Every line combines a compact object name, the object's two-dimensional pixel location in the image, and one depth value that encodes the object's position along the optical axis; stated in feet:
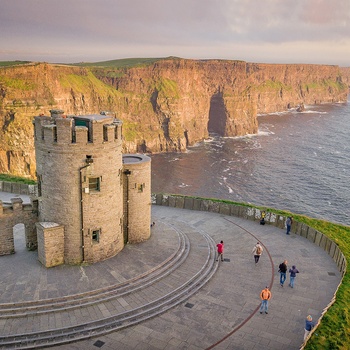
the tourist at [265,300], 69.97
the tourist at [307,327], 62.37
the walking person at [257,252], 89.47
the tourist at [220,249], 90.27
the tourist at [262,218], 119.03
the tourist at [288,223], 110.94
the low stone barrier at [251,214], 97.83
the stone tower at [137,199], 92.68
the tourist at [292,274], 79.71
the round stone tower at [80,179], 77.87
